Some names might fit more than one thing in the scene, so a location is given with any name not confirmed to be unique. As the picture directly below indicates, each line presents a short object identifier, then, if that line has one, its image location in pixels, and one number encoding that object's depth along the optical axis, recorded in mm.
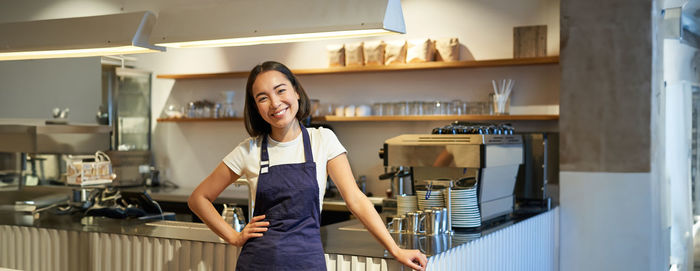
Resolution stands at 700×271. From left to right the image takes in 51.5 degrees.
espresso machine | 3379
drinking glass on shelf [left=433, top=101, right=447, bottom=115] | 5094
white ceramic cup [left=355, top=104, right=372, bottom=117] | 5418
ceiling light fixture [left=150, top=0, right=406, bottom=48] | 2814
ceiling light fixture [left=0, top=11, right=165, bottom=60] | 3141
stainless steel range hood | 3971
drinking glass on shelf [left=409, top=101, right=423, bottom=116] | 5184
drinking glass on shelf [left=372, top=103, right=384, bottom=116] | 5355
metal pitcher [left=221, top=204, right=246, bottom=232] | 2930
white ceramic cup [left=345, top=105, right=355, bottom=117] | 5457
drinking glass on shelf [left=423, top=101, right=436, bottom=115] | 5135
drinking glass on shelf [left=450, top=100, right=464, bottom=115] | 5055
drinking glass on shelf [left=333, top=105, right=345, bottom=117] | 5520
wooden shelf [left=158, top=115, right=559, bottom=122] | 4812
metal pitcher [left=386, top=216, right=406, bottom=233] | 3018
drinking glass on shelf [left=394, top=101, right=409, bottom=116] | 5246
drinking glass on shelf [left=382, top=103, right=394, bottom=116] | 5316
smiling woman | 2184
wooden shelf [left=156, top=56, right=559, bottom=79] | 4832
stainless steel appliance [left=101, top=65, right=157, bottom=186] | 6320
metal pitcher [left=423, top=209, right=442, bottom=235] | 2977
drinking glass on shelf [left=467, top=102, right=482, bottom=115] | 5031
